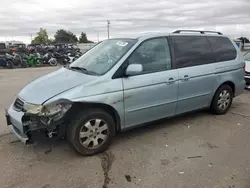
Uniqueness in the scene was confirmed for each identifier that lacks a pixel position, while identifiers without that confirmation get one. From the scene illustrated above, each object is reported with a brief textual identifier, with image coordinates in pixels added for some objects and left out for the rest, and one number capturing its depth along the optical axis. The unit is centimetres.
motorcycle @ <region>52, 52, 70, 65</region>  1526
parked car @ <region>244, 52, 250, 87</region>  590
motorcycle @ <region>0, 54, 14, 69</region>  1316
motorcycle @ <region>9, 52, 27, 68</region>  1346
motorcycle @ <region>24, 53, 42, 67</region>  1414
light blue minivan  253
